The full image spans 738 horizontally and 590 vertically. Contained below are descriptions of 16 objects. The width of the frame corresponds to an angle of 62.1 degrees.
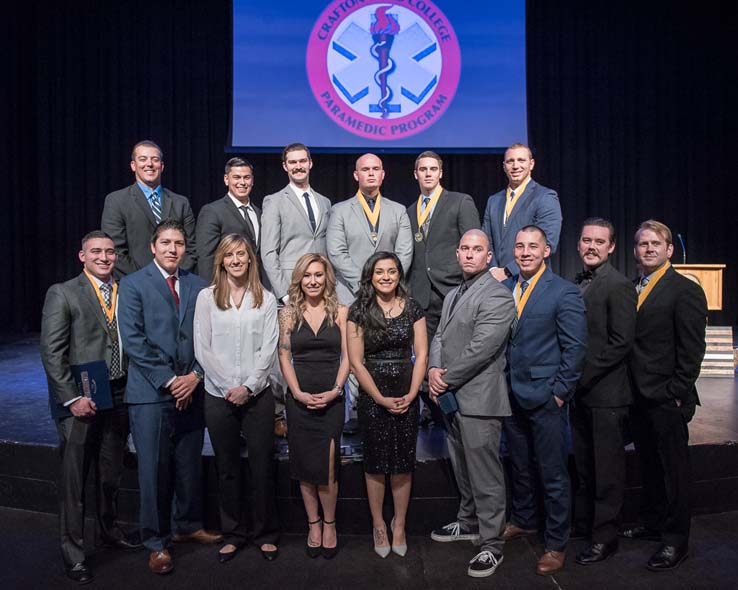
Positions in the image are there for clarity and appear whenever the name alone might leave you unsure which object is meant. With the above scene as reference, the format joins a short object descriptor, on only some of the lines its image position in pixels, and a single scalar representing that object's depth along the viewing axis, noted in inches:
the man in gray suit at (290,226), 129.6
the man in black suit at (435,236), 132.3
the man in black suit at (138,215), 129.9
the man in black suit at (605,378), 103.7
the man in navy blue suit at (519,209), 131.0
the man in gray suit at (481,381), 103.1
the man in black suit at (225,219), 130.0
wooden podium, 228.2
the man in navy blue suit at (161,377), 103.0
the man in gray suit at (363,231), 129.1
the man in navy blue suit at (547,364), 101.3
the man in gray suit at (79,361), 101.9
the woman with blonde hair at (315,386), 107.4
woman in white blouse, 104.9
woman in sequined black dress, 107.1
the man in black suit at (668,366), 102.0
